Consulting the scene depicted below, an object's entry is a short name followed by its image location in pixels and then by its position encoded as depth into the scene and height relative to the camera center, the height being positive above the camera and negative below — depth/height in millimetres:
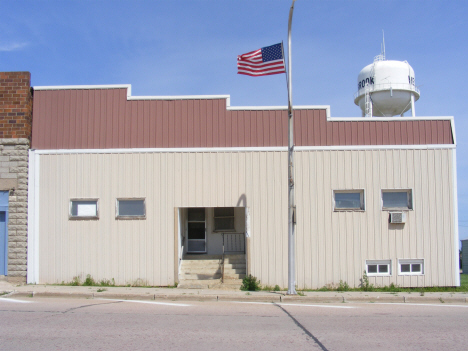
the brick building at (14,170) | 14016 +1473
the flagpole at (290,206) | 12203 +275
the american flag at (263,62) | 12625 +4219
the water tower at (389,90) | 21438 +5743
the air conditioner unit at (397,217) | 13992 -34
